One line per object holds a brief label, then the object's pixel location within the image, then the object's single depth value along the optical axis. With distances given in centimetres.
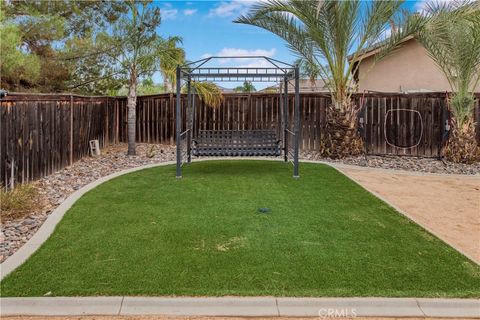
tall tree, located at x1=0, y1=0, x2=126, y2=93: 1082
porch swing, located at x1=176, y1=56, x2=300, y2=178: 783
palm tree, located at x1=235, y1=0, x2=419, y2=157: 944
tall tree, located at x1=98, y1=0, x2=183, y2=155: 1095
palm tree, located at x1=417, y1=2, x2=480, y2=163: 929
